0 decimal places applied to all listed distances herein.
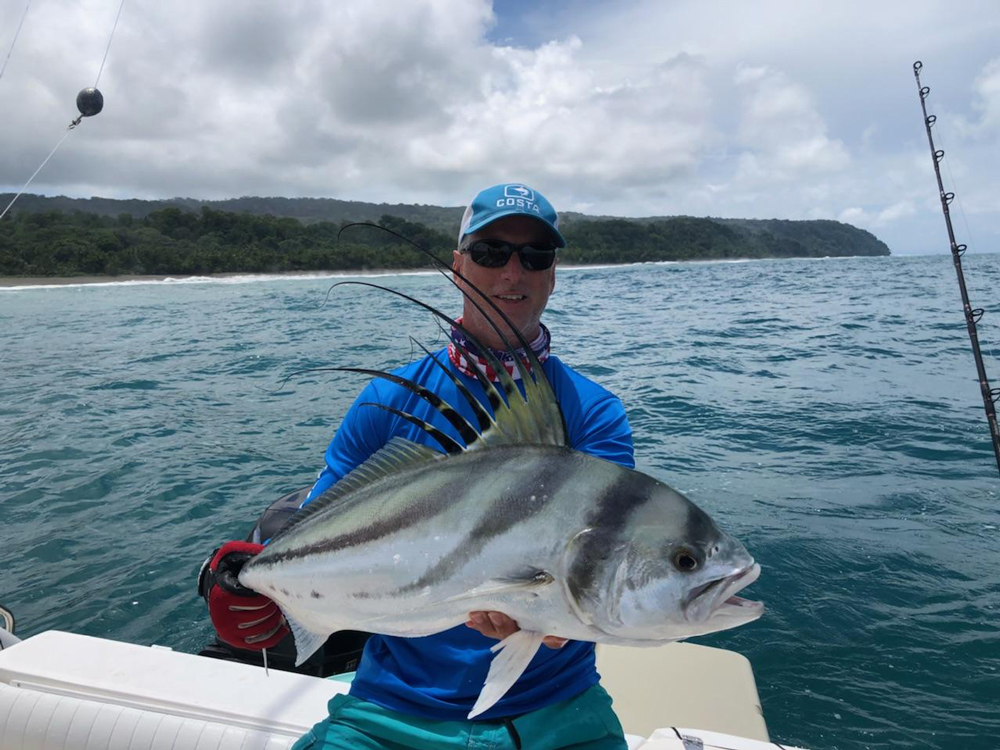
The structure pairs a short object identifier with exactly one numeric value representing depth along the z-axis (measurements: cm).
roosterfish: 148
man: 209
